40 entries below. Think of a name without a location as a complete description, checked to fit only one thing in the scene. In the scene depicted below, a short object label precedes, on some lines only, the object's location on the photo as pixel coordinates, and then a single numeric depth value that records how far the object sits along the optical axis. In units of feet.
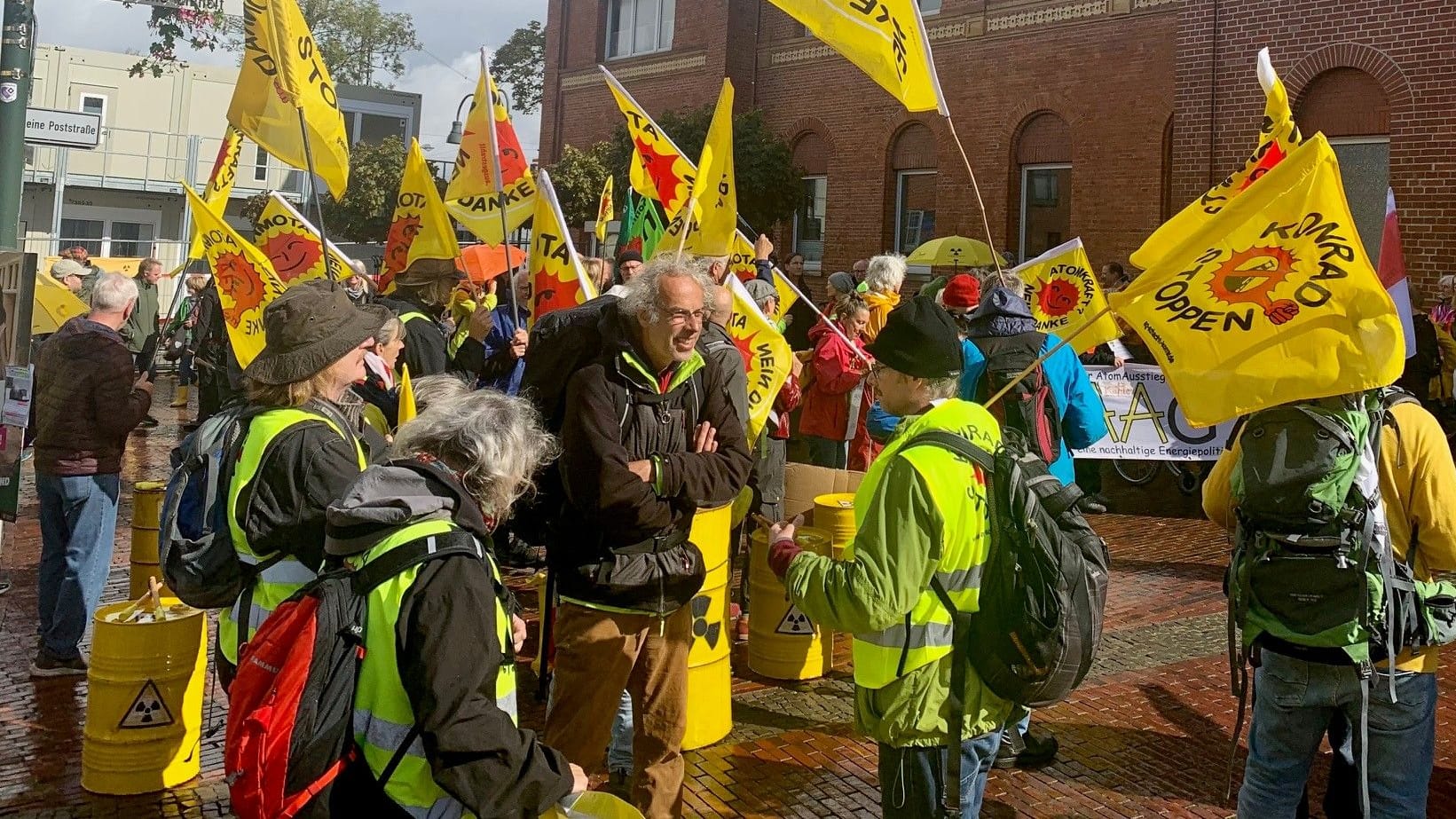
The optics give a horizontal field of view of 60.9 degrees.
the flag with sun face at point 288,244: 26.66
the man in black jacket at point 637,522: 13.16
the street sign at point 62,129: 28.14
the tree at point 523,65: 147.74
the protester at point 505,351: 21.58
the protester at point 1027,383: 16.97
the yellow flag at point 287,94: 22.71
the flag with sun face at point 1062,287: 31.42
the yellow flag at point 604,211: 39.54
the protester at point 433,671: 7.83
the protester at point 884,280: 28.76
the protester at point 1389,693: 11.60
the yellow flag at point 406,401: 12.85
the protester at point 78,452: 19.45
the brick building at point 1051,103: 47.29
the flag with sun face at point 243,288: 21.54
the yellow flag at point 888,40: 18.83
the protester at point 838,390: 26.12
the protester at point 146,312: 45.65
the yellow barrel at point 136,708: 15.40
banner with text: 34.55
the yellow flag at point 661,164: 26.25
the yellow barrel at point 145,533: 21.81
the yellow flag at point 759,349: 21.99
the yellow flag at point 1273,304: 10.84
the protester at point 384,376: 13.91
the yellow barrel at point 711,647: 16.06
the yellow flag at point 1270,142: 16.56
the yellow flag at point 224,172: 28.32
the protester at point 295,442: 10.86
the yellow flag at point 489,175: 25.99
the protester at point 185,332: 55.52
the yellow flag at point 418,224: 24.66
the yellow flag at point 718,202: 22.92
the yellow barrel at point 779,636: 19.94
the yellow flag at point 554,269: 20.61
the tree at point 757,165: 73.92
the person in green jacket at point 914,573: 9.92
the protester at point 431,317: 20.22
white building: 124.88
